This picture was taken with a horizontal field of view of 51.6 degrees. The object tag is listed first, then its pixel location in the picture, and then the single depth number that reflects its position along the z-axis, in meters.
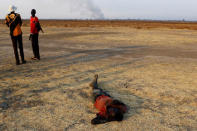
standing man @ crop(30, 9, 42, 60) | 7.84
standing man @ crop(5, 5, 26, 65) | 6.87
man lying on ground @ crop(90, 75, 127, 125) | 3.43
